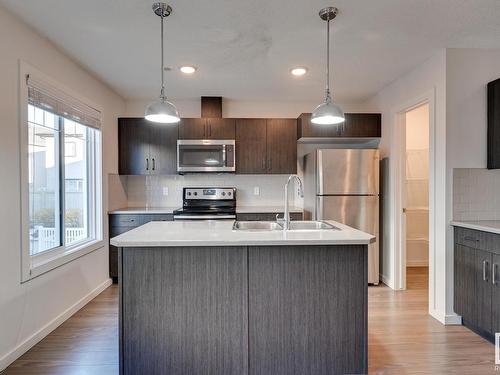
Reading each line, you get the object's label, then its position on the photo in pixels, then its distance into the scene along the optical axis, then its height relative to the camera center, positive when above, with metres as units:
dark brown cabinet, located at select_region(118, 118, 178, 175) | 4.16 +0.51
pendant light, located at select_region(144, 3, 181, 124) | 2.12 +0.53
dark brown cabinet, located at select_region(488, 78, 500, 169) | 2.63 +0.51
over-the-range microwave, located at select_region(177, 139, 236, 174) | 4.15 +0.40
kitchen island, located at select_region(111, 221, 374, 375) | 1.88 -0.72
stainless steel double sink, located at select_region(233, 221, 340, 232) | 2.56 -0.32
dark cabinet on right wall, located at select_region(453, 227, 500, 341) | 2.31 -0.73
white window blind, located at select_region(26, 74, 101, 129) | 2.42 +0.72
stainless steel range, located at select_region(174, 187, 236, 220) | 4.36 -0.17
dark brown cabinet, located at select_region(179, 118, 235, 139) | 4.19 +0.76
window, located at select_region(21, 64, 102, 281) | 2.43 +0.07
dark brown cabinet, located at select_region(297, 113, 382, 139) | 4.02 +0.73
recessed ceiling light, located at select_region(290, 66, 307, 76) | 3.20 +1.18
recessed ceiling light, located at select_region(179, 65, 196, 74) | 3.18 +1.18
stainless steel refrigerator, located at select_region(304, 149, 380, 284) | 3.72 +0.00
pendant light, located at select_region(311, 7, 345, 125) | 2.16 +0.53
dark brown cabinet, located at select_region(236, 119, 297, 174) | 4.23 +0.53
